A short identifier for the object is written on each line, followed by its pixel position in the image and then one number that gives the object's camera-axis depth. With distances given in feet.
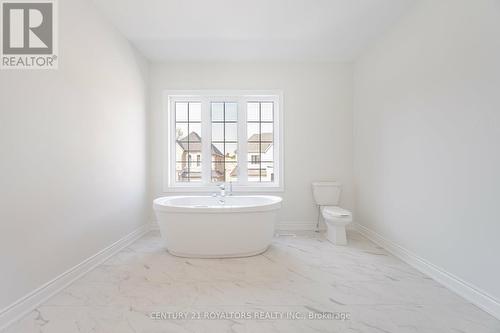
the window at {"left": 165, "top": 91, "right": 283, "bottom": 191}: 13.47
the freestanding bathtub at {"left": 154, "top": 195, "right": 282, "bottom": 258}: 9.06
